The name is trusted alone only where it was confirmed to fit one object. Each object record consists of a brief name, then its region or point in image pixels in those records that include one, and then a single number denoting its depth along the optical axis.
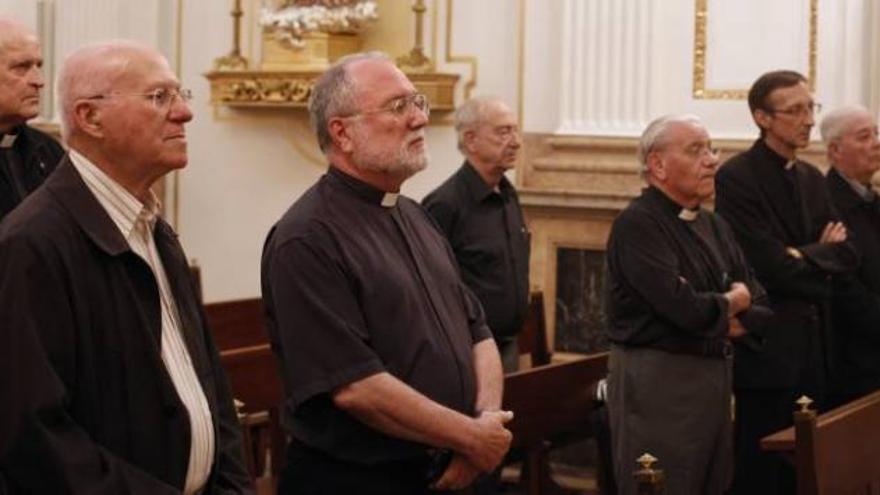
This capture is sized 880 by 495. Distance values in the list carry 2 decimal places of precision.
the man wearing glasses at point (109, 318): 2.79
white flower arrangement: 8.54
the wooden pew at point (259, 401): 5.23
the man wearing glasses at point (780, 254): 5.75
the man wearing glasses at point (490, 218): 6.18
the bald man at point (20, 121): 4.54
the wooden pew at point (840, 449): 3.95
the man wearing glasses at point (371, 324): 3.50
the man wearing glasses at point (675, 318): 4.95
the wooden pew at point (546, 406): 5.49
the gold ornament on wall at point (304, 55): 8.38
